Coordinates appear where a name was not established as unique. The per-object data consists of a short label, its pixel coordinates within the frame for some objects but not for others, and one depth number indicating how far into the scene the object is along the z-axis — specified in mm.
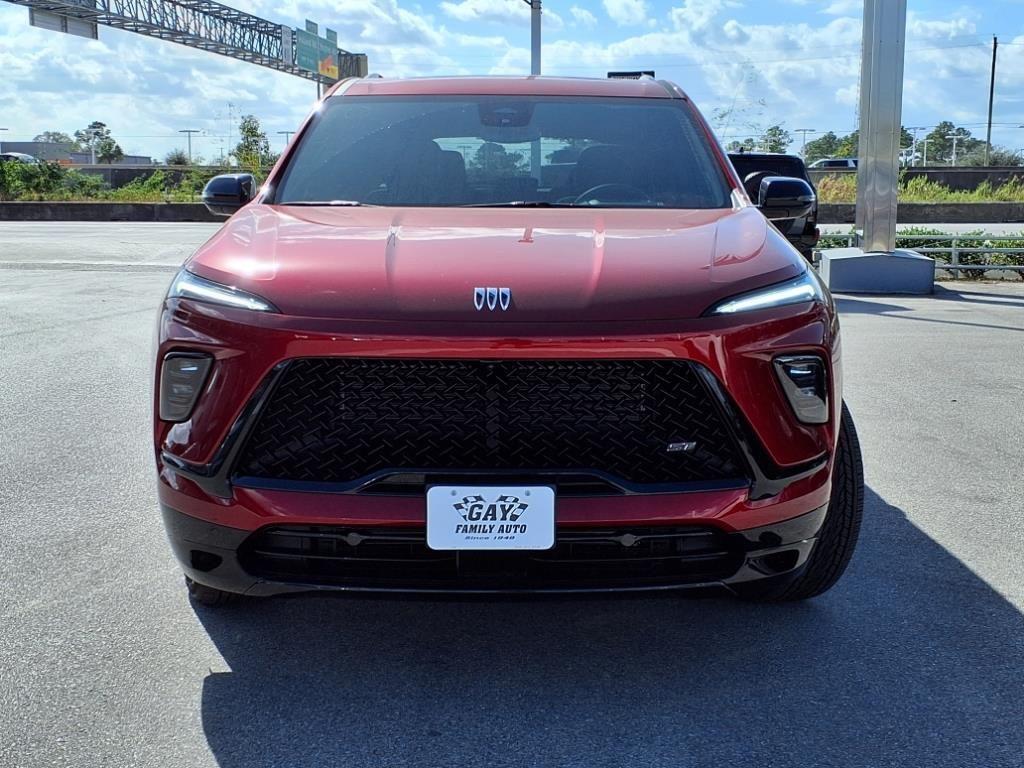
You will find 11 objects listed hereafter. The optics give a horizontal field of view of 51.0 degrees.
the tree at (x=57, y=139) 66250
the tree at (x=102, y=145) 62000
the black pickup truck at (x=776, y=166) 10703
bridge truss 37566
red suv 2484
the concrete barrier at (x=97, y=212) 28359
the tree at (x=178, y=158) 45594
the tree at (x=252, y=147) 34250
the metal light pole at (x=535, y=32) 22469
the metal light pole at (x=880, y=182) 11875
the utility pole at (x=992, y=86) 51172
